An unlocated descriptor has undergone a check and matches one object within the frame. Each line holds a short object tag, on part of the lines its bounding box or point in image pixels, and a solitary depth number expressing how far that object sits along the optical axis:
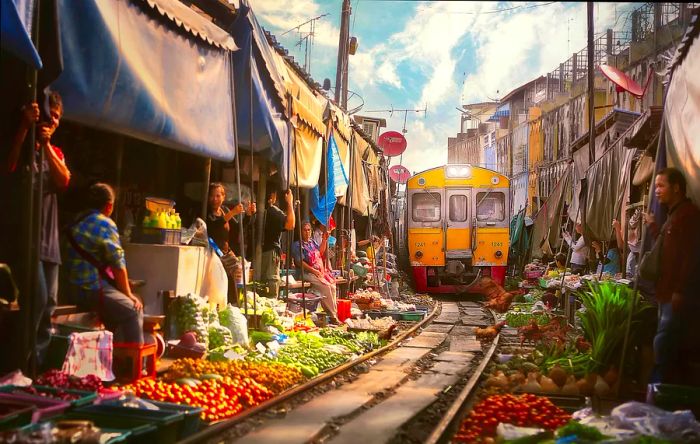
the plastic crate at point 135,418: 3.96
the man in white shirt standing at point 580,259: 14.87
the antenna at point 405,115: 32.16
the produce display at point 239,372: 5.72
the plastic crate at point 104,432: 3.28
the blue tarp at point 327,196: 12.44
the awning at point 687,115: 5.04
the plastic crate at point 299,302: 10.32
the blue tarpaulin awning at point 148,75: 5.04
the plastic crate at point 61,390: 4.05
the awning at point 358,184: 14.91
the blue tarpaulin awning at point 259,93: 8.00
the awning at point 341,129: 12.52
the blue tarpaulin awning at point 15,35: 4.04
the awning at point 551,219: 15.89
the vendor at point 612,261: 11.86
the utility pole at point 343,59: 17.47
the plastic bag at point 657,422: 4.07
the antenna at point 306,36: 17.43
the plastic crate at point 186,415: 4.34
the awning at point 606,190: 9.99
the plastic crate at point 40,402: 3.80
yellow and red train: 18.75
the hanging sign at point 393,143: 23.19
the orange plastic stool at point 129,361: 5.42
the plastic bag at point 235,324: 7.23
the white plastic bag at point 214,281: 7.53
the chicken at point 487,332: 10.66
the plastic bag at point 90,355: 5.01
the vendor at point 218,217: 8.07
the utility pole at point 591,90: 14.88
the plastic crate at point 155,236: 6.79
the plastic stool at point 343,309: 11.64
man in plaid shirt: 5.38
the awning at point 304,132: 9.84
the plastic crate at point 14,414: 3.57
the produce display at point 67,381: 4.48
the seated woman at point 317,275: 11.12
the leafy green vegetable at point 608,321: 6.63
